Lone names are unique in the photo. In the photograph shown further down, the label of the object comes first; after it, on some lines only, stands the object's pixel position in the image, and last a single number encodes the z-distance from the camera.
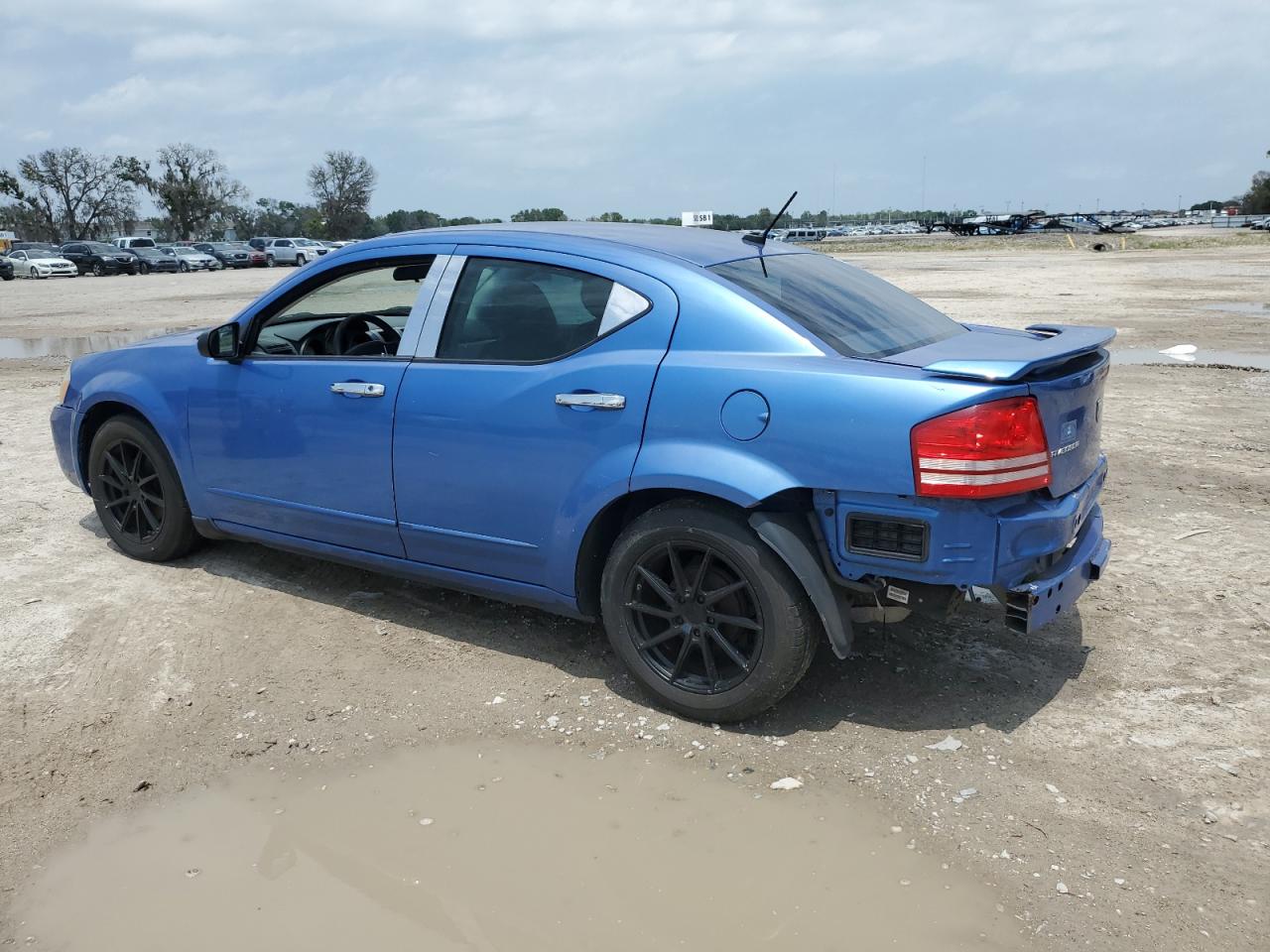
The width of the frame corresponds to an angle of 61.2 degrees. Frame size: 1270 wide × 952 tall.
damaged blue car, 3.34
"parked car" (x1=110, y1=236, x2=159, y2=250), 55.61
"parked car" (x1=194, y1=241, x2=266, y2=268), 58.38
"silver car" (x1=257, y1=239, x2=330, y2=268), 59.03
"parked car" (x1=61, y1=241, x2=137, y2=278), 48.12
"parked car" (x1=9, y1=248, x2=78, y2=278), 44.25
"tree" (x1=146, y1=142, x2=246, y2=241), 97.69
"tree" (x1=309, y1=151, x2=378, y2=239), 100.44
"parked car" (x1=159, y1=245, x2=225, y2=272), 52.69
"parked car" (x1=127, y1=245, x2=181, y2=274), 50.09
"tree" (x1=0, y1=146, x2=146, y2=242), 93.56
